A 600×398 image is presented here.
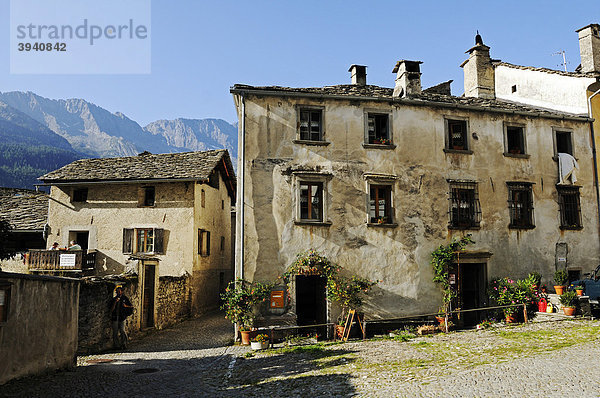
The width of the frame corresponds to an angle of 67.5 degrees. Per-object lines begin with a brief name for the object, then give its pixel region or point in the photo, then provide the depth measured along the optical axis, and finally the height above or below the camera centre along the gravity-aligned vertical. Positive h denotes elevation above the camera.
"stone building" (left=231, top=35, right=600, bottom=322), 16.44 +2.35
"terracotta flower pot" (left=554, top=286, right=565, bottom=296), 17.28 -1.63
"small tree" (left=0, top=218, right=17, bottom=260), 8.18 +0.31
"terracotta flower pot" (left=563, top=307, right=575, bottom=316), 16.11 -2.28
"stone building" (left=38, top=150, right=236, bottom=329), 22.08 +2.00
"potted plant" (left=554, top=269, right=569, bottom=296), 18.06 -1.23
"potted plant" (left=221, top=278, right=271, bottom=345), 15.34 -1.66
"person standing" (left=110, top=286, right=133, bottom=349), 14.37 -1.98
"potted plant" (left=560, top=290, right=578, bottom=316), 16.14 -1.97
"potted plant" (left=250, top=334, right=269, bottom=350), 14.12 -2.85
